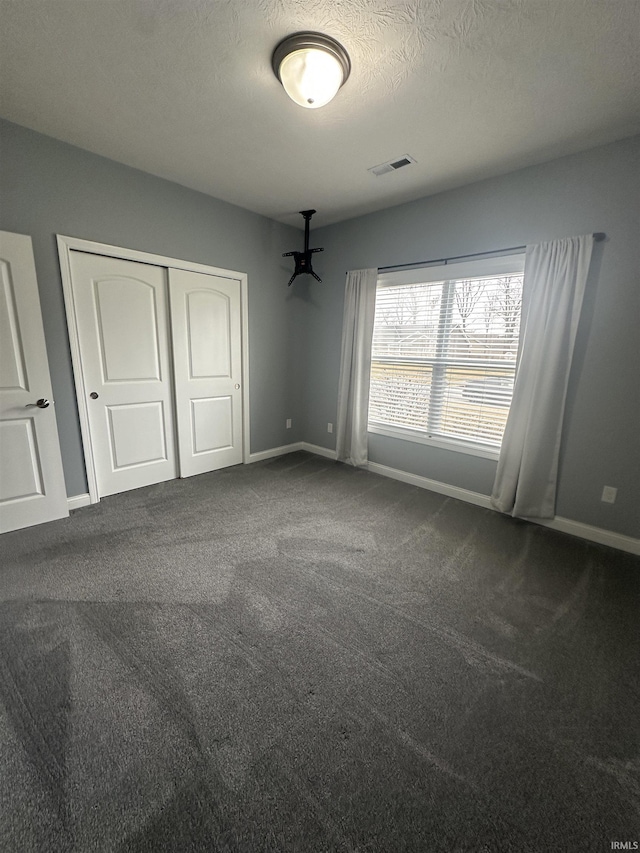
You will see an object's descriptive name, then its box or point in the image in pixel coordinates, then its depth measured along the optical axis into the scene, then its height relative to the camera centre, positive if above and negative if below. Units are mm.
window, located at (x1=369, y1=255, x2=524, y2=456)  2816 +27
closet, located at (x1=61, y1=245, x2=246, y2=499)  2713 -159
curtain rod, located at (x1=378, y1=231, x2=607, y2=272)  2279 +821
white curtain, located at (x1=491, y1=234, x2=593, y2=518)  2393 -119
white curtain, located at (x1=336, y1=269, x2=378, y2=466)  3545 -120
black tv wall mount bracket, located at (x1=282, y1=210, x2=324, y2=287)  3733 +986
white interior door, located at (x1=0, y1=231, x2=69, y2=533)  2256 -422
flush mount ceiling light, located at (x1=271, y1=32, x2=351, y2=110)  1514 +1289
